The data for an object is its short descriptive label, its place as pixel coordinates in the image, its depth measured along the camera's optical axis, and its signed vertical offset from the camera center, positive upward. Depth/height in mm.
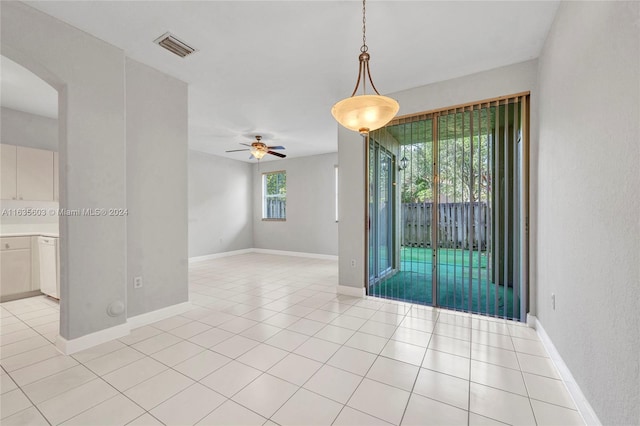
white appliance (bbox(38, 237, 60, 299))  3666 -785
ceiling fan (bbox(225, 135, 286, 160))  5355 +1242
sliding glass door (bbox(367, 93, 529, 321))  3059 +162
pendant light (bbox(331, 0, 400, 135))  1857 +715
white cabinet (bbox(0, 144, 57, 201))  3693 +530
